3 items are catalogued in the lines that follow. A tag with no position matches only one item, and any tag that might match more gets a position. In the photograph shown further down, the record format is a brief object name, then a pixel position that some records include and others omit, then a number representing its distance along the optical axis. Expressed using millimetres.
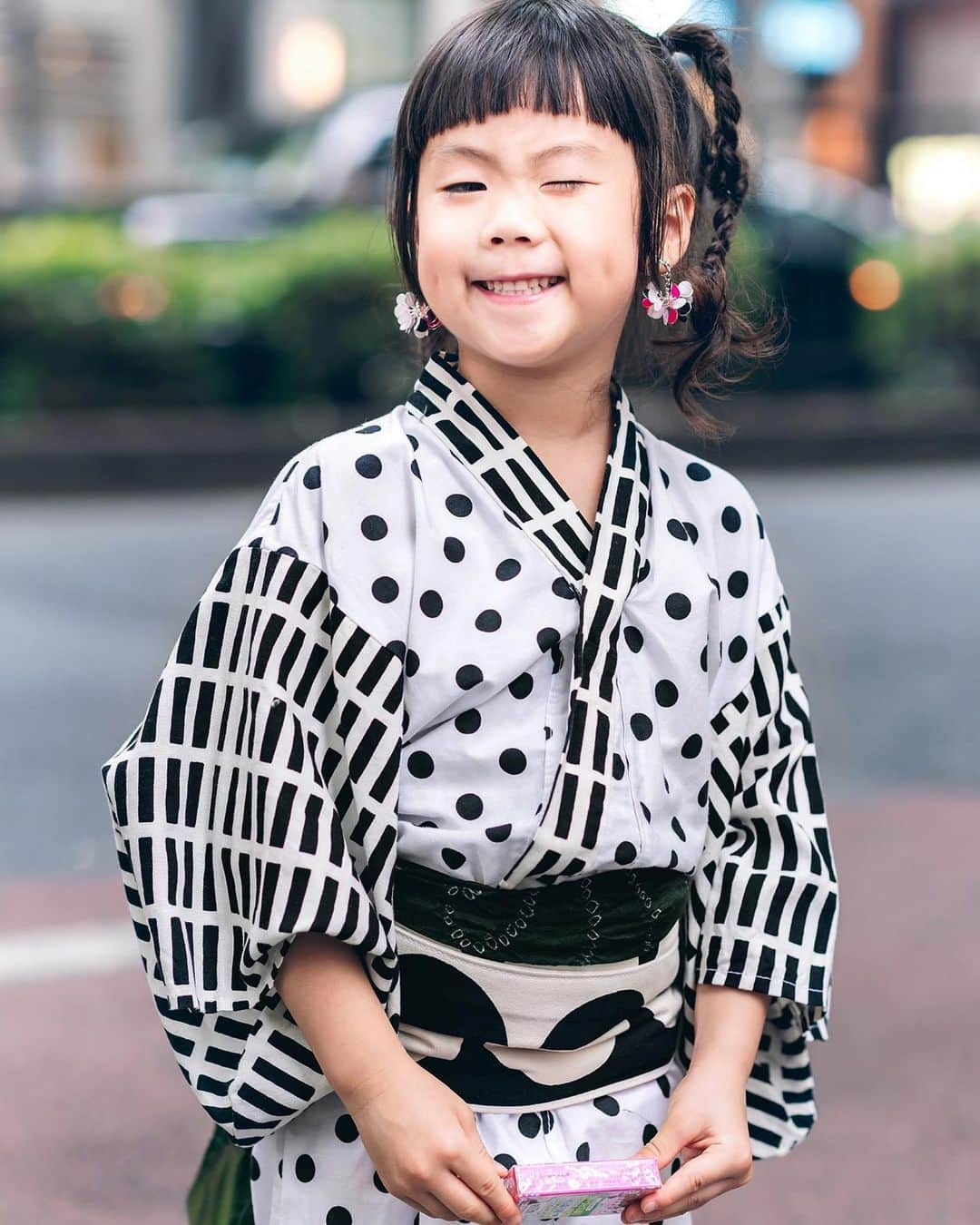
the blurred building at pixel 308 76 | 19094
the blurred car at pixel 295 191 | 11320
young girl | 1478
